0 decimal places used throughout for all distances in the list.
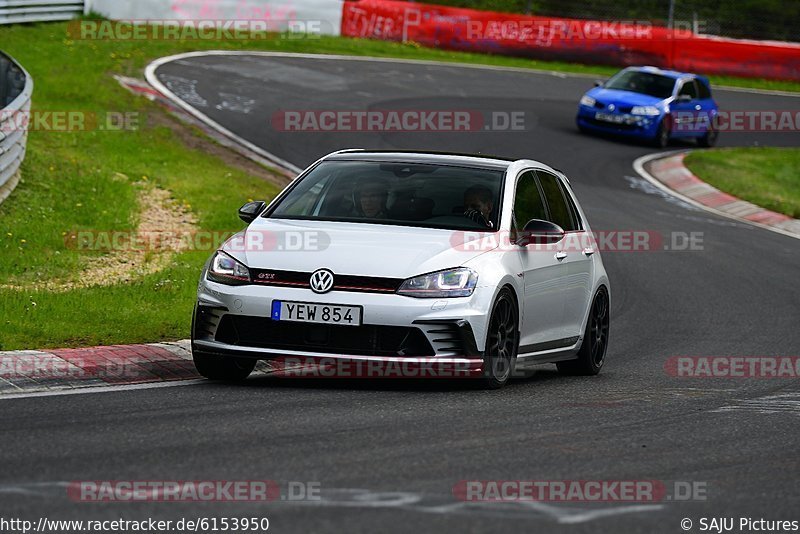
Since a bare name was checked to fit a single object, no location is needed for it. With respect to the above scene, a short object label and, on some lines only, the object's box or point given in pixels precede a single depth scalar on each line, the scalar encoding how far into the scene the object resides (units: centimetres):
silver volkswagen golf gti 1697
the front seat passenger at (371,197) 1912
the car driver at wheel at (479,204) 1900
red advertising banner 7637
